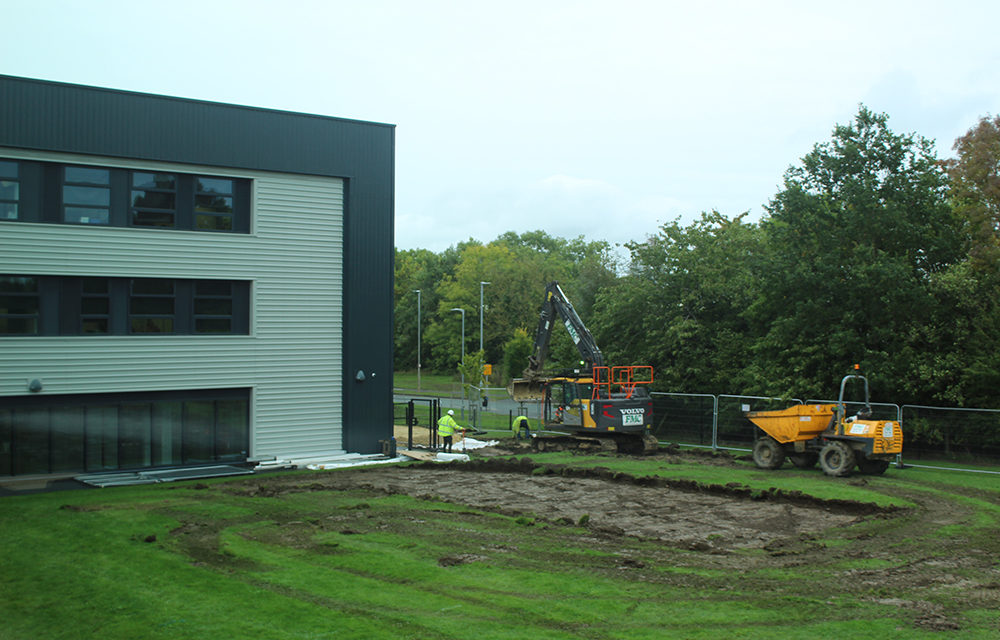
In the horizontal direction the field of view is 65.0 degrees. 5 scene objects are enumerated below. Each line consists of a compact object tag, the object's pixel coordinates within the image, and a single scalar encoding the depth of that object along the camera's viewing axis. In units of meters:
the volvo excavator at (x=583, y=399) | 25.02
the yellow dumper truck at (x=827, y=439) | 20.20
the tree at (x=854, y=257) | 24.41
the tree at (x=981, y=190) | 25.53
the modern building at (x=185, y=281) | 20.25
